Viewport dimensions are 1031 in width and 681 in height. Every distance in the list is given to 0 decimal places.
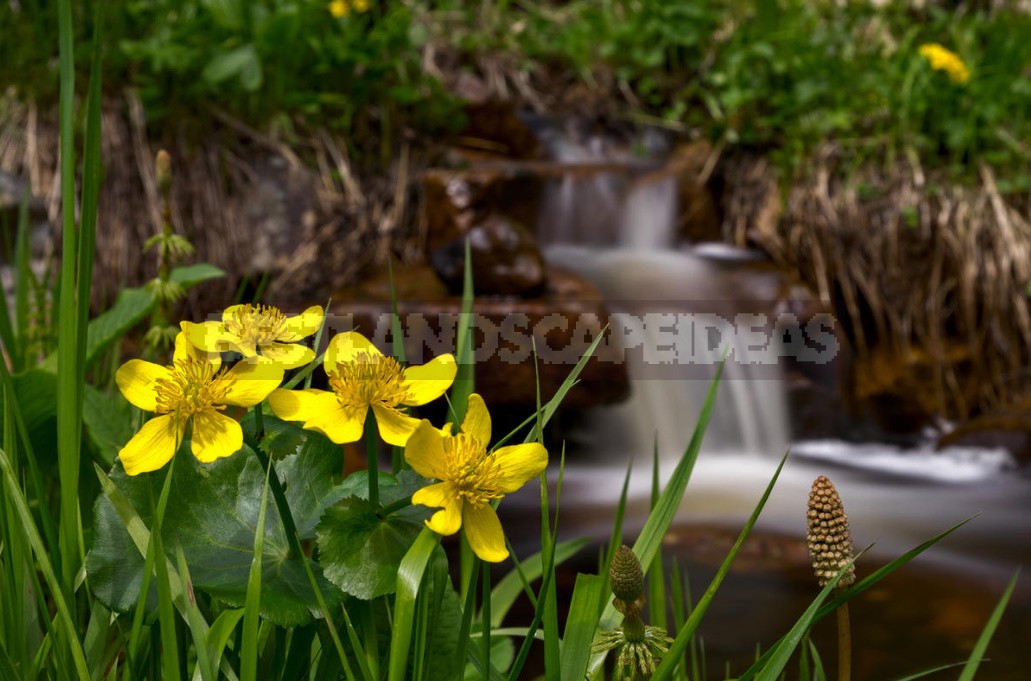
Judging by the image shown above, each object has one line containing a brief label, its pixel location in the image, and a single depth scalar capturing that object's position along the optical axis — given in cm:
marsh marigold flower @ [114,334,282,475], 54
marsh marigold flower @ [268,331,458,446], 53
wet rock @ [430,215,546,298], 322
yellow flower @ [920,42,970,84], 398
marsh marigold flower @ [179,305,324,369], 56
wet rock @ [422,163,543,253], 381
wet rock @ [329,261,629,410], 285
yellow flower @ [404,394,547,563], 51
